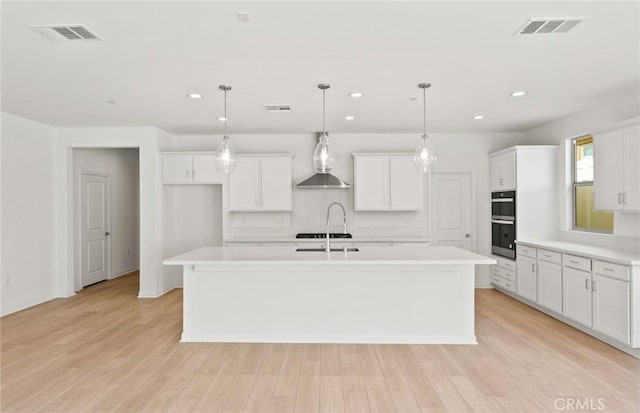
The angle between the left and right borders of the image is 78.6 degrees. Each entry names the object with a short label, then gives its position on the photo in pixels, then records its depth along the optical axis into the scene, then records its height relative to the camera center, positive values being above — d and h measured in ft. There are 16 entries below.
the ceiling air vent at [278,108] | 15.72 +4.08
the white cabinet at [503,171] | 18.70 +1.72
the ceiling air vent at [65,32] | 8.56 +4.02
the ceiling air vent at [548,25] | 8.33 +3.97
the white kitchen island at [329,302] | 12.89 -3.17
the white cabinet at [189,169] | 20.01 +2.02
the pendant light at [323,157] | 13.30 +1.73
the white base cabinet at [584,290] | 11.62 -3.05
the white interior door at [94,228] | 22.12 -1.09
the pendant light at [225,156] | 13.05 +1.74
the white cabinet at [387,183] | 20.27 +1.22
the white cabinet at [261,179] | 20.40 +1.50
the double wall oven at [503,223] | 18.62 -0.91
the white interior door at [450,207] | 21.61 -0.07
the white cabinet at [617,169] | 12.65 +1.20
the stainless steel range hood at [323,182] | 18.84 +1.22
